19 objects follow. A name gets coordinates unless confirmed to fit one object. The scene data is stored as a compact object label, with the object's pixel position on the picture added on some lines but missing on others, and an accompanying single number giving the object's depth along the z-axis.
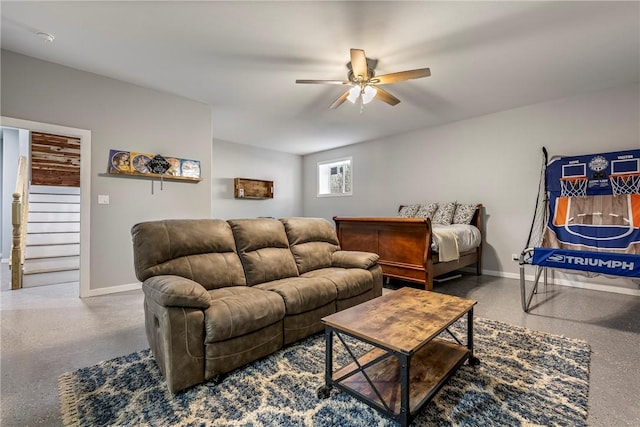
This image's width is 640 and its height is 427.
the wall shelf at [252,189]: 6.63
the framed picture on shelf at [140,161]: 3.71
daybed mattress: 4.03
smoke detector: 2.66
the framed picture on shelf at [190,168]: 4.12
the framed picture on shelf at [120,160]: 3.57
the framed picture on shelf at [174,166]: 4.00
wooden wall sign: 5.12
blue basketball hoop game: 3.17
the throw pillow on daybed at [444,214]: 4.82
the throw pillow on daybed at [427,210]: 5.07
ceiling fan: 2.63
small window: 7.04
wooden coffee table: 1.33
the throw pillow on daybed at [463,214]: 4.66
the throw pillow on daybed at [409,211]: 5.27
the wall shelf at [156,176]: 3.59
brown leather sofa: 1.65
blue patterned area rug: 1.41
